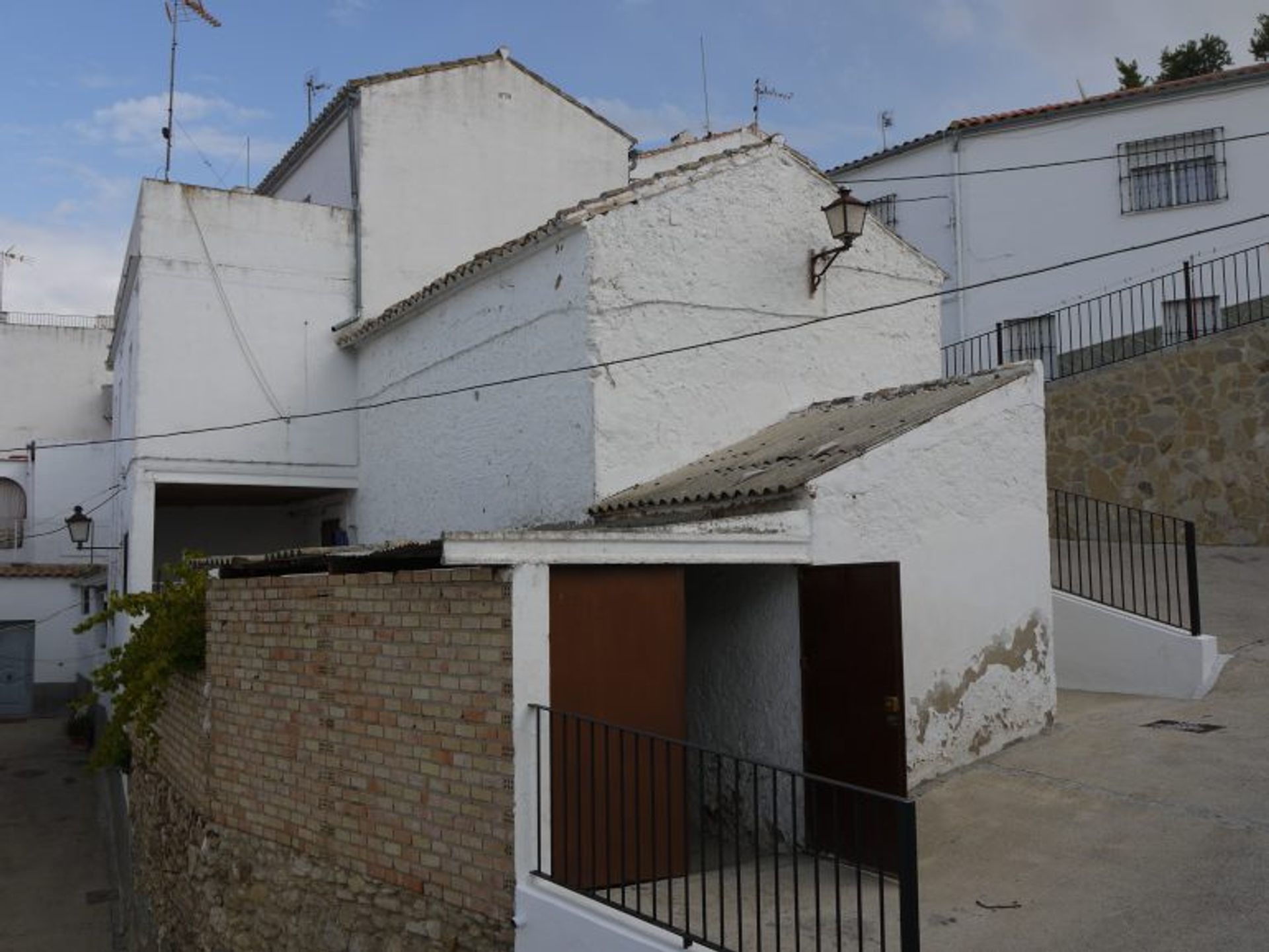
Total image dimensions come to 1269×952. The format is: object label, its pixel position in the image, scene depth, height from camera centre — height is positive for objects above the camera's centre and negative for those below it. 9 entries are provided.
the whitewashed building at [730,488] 6.03 +0.37
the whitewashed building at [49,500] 22.56 +1.06
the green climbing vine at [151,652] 8.68 -0.88
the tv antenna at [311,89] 19.84 +8.26
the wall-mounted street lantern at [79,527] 17.80 +0.31
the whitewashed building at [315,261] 13.15 +3.56
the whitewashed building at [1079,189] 16.83 +5.66
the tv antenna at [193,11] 16.28 +7.91
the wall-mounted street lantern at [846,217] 9.74 +2.86
